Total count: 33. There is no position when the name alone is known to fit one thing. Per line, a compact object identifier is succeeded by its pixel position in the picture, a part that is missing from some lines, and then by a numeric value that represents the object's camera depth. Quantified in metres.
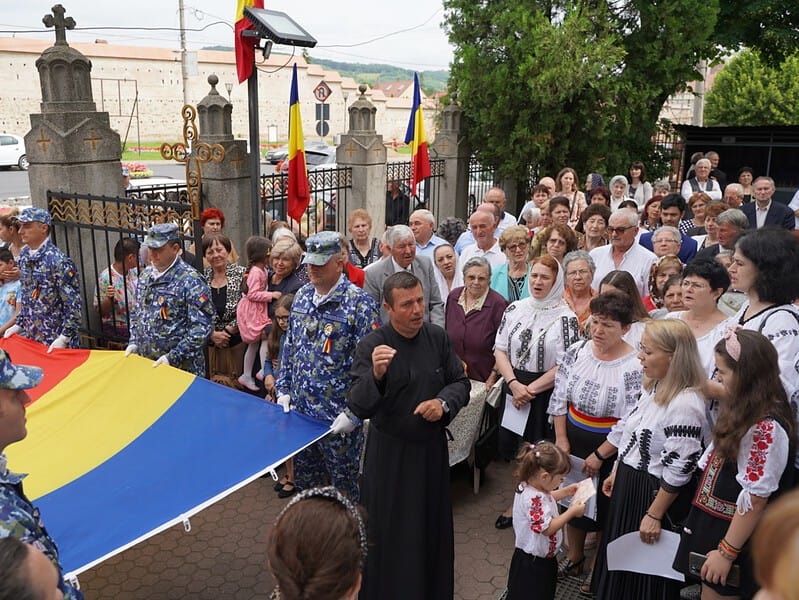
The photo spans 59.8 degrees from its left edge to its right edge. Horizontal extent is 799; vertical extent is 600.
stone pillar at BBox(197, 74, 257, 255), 8.20
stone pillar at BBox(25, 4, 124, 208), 6.80
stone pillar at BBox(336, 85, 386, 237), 11.37
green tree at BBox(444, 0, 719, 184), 12.01
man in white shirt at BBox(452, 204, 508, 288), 6.48
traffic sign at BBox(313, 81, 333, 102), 26.55
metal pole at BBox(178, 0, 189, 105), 35.60
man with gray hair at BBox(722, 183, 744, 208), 8.91
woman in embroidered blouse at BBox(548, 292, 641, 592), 4.00
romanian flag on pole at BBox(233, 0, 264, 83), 6.79
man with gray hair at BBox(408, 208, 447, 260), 6.68
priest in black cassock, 3.50
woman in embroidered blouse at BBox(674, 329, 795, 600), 2.96
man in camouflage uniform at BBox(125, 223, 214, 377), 4.98
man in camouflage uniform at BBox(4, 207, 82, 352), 5.59
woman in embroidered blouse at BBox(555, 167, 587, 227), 9.46
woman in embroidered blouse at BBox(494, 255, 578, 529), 4.67
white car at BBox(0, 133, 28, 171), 32.09
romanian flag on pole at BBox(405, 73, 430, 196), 10.70
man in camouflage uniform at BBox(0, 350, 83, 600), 2.20
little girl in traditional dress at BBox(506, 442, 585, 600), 3.47
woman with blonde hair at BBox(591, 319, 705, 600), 3.41
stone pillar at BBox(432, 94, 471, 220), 13.74
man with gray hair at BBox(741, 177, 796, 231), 7.82
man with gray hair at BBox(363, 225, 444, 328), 5.50
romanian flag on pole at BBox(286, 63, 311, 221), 7.72
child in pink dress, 5.64
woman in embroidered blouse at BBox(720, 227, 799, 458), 3.49
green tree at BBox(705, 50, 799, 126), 31.72
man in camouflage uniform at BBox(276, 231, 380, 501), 4.14
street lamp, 6.27
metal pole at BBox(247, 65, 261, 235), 6.69
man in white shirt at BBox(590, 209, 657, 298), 5.91
